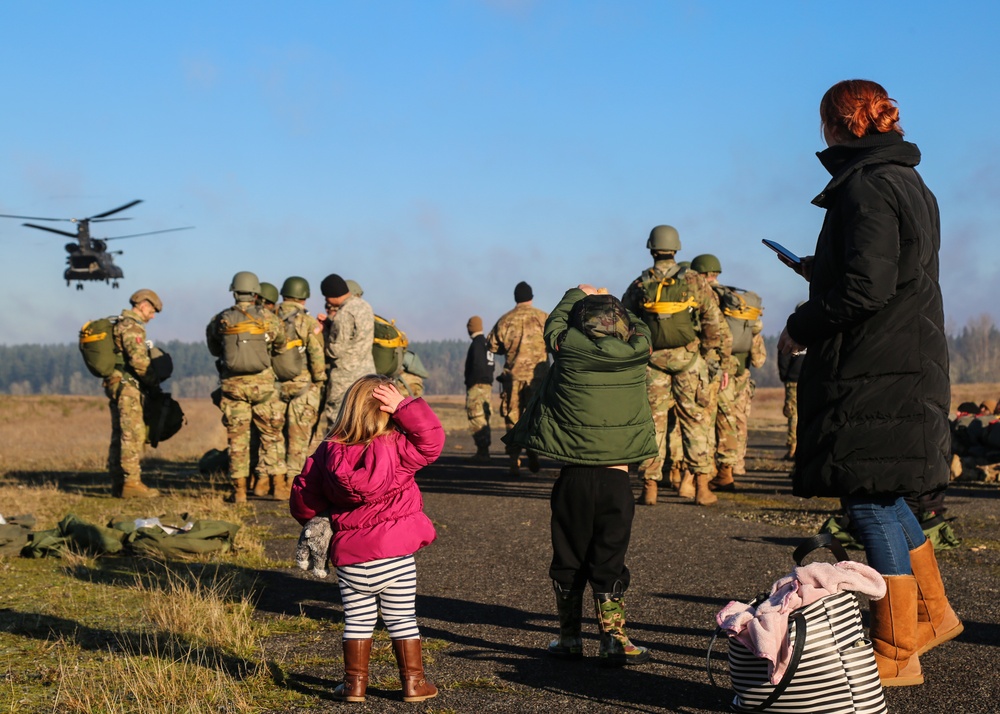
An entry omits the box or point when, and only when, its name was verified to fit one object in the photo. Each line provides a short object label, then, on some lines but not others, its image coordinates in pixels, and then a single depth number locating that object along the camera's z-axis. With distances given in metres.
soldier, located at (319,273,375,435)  12.40
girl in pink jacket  4.89
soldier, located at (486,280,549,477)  15.38
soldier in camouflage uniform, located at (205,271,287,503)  12.62
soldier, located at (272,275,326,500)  13.20
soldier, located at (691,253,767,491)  13.00
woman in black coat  4.59
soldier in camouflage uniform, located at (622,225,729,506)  11.33
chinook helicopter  55.75
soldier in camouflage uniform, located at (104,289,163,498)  13.56
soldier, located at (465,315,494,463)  18.75
